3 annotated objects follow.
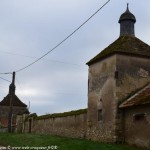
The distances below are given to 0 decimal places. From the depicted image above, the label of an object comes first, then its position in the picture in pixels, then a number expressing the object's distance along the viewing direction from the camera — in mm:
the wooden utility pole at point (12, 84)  23553
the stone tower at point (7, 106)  50927
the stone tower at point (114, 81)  15029
